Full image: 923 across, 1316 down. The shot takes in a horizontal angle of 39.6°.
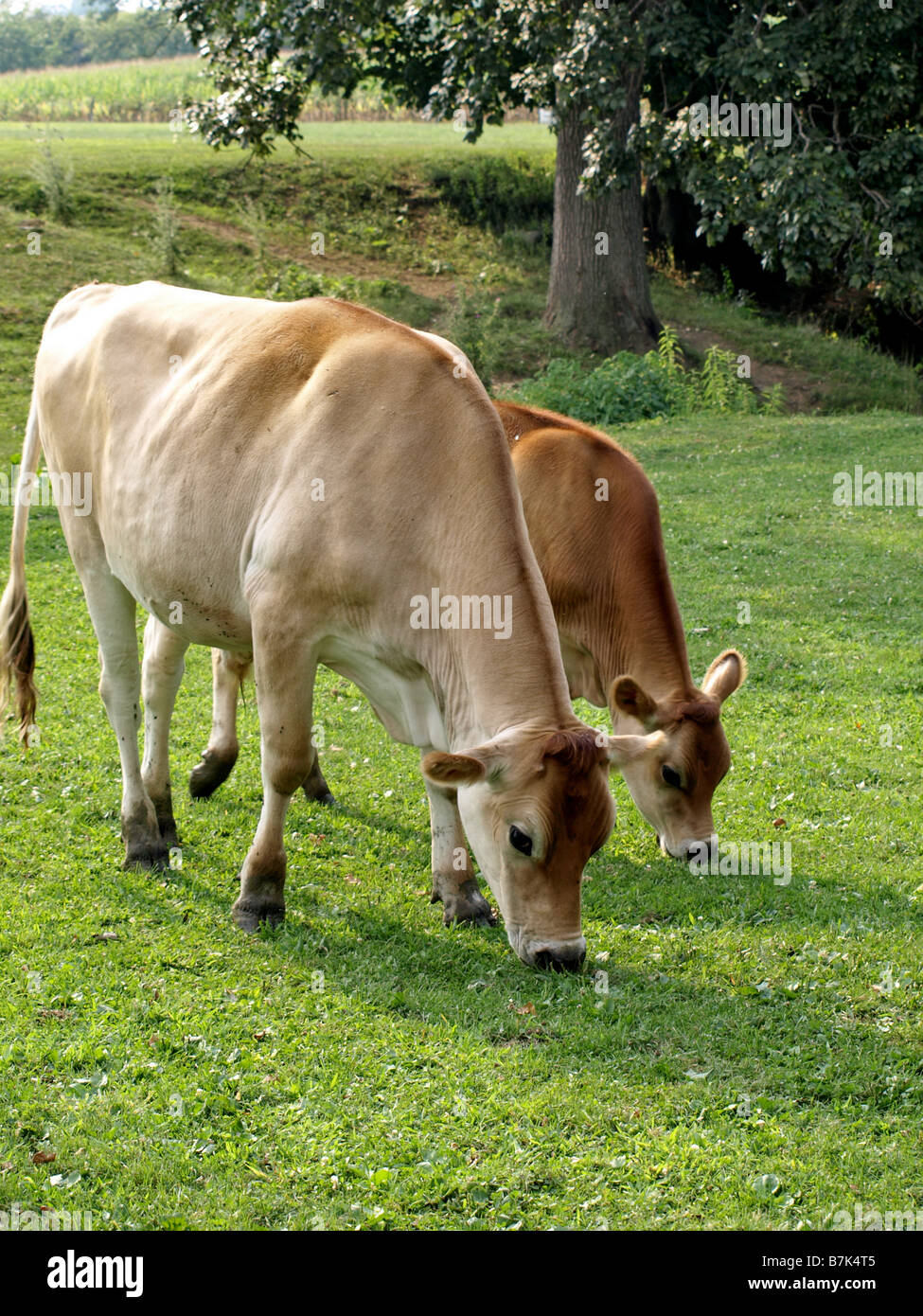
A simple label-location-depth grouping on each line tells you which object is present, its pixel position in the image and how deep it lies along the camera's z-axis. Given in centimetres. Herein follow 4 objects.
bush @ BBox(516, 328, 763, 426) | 1912
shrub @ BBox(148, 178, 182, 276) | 2091
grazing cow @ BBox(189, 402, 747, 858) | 614
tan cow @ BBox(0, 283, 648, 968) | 499
